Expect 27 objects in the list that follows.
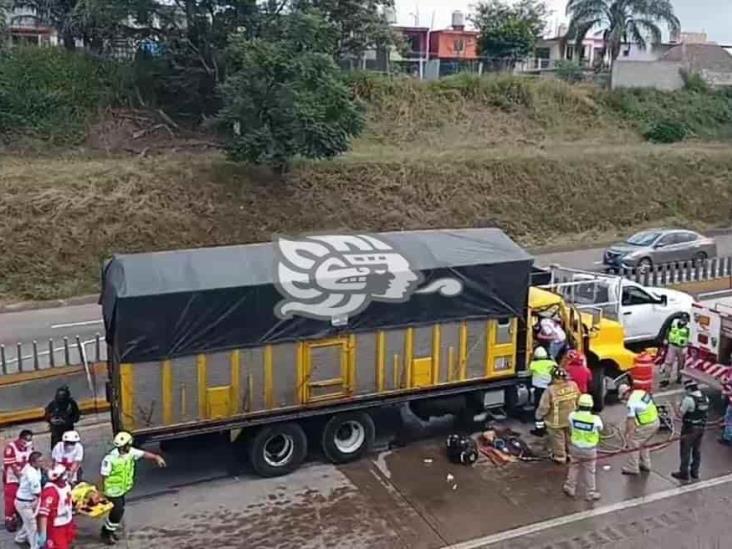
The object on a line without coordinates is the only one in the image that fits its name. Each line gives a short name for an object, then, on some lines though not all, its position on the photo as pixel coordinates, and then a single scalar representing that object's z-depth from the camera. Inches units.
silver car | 1019.9
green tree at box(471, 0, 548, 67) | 1978.3
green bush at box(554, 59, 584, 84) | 1859.0
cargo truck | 432.5
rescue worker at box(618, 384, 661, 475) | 463.8
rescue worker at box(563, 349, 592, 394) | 494.3
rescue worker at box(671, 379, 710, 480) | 453.7
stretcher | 388.8
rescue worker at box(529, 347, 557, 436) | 504.1
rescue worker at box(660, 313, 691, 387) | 593.0
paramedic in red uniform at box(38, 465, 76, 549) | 361.4
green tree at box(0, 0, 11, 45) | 1235.2
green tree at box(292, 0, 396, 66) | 1374.3
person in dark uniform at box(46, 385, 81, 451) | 458.9
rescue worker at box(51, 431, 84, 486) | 400.2
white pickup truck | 627.2
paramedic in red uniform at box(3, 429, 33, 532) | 395.9
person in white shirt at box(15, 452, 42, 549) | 375.9
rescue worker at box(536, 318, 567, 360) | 531.8
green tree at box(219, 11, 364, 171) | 1036.5
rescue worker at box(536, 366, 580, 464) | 467.2
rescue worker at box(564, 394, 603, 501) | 439.5
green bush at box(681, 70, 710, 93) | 1892.2
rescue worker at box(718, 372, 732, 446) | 508.7
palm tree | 1813.5
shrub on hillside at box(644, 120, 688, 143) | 1669.5
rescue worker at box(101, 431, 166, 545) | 386.0
